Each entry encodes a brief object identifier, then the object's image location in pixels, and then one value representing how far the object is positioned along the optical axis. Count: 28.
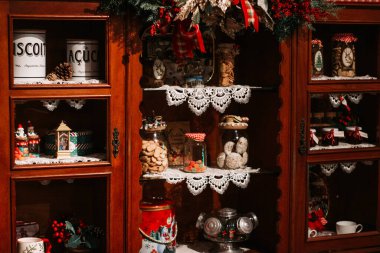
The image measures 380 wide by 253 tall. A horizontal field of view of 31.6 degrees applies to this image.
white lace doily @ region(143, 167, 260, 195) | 2.98
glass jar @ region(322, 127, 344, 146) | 3.29
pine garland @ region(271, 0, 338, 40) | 2.96
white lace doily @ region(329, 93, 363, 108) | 3.22
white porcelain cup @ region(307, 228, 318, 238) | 3.27
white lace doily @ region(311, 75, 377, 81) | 3.19
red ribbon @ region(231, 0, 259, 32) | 2.88
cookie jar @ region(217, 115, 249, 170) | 3.15
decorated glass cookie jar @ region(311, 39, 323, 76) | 3.23
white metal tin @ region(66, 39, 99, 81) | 2.88
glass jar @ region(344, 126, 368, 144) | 3.34
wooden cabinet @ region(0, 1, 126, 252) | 2.66
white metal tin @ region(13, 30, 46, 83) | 2.77
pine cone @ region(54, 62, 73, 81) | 2.85
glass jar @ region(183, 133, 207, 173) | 3.12
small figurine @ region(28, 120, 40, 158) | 2.89
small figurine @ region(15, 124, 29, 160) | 2.81
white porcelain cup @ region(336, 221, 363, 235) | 3.36
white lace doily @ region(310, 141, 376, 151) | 3.21
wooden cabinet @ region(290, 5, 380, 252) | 3.12
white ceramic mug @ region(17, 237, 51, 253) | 2.79
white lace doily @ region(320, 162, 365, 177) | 3.21
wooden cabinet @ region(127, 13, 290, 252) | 2.85
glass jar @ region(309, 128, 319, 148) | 3.24
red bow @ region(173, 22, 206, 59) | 3.02
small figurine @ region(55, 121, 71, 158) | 2.87
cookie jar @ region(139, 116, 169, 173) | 2.97
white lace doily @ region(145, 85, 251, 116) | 2.98
